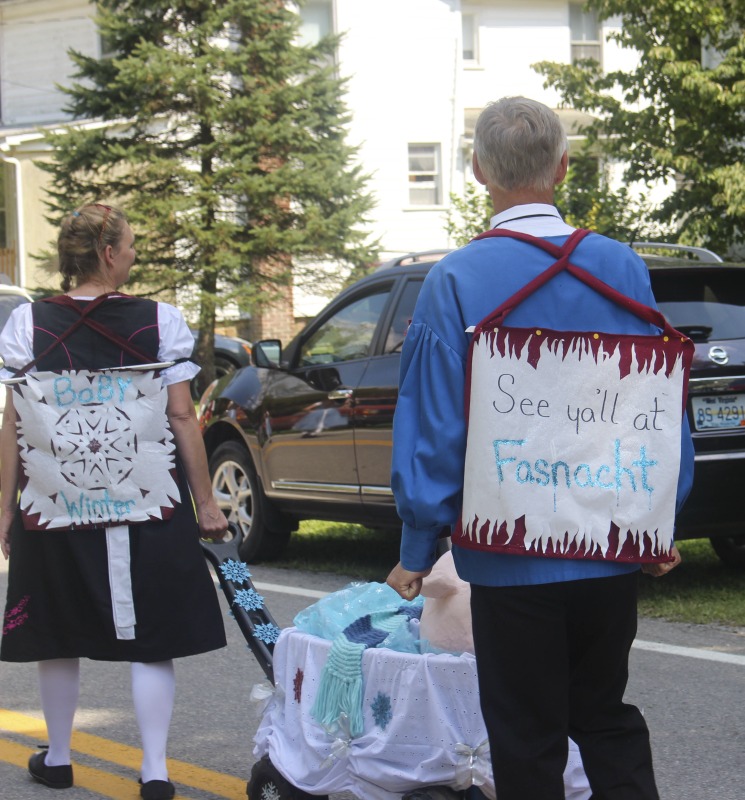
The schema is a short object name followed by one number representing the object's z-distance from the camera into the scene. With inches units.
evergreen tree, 890.1
